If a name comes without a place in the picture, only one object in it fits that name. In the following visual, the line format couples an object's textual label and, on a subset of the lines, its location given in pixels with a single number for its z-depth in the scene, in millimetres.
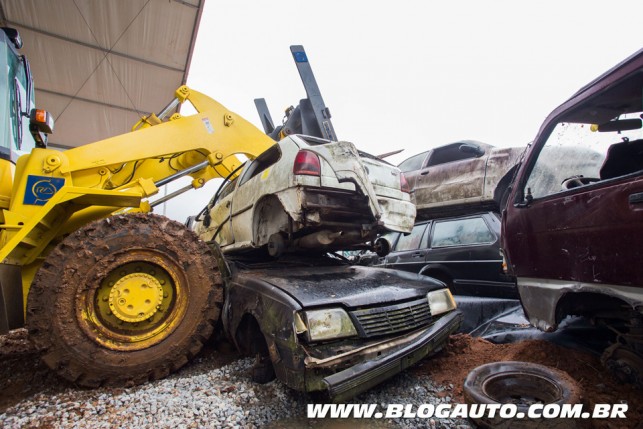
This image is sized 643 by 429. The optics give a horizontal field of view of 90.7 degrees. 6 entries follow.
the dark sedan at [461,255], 3924
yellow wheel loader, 2172
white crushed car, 2689
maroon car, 1725
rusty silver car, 4977
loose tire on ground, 1628
